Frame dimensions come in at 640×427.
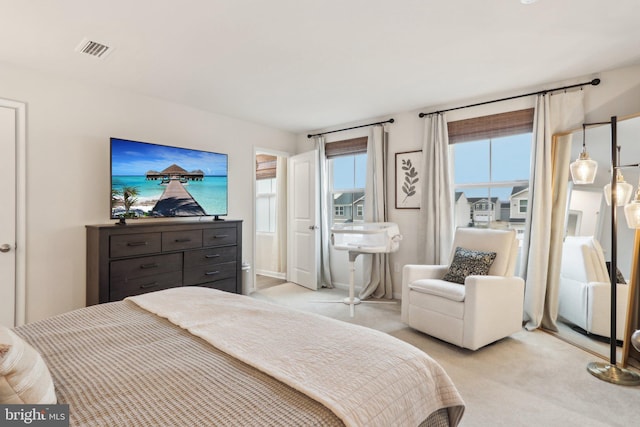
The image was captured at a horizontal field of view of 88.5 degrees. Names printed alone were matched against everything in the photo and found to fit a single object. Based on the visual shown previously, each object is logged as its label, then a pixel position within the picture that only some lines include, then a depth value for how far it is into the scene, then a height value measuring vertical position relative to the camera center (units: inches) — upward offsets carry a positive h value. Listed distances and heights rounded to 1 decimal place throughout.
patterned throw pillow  117.0 -18.4
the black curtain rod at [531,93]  115.6 +47.5
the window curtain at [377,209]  169.9 +2.6
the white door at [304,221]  189.5 -4.4
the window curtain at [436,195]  149.1 +9.0
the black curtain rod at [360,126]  168.5 +48.2
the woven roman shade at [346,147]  181.1 +38.2
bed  33.1 -19.6
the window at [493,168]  136.7 +20.6
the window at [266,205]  236.8 +6.2
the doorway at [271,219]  222.8 -3.7
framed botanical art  161.6 +17.5
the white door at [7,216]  106.4 -1.1
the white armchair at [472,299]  103.1 -28.6
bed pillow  28.0 -14.9
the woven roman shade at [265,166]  231.8 +33.9
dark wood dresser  111.9 -17.0
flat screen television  125.5 +13.7
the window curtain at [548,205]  121.5 +3.6
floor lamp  87.9 -28.2
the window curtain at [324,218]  191.9 -2.5
